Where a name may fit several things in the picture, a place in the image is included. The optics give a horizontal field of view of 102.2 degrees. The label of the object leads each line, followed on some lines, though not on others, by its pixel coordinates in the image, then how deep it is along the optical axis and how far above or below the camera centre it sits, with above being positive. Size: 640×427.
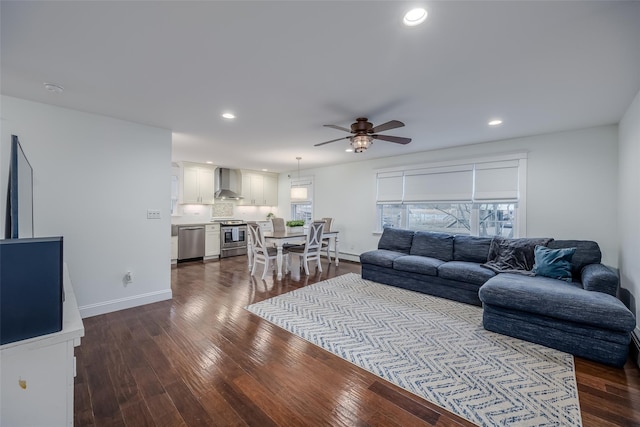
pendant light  6.07 +0.45
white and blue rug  1.70 -1.24
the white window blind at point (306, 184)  7.15 +0.80
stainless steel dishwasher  5.88 -0.71
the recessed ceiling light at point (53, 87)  2.36 +1.15
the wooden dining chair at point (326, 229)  6.07 -0.40
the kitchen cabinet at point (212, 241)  6.32 -0.73
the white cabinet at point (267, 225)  7.82 -0.40
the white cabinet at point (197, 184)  6.26 +0.70
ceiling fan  3.14 +0.95
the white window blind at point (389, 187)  5.40 +0.55
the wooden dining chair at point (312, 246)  4.92 -0.67
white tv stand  0.98 -0.68
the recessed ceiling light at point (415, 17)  1.46 +1.14
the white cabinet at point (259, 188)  7.43 +0.70
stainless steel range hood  6.78 +0.75
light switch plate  3.52 -0.03
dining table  4.69 -0.49
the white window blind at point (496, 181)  4.08 +0.54
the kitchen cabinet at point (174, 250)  5.75 -0.87
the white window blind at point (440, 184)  4.55 +0.55
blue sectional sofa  2.18 -0.78
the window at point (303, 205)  7.19 +0.22
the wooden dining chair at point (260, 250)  4.67 -0.72
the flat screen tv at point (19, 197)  1.27 +0.08
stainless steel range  6.56 -0.68
